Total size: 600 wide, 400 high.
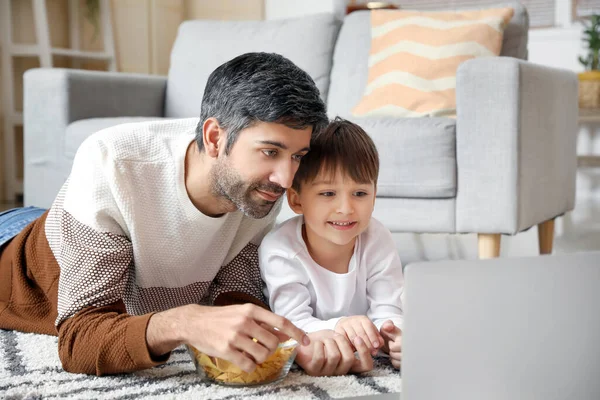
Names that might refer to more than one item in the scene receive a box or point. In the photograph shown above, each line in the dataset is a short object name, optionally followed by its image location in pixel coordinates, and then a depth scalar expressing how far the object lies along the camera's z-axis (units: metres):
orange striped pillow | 2.44
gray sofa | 2.04
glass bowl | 1.09
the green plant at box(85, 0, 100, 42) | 4.24
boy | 1.30
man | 1.06
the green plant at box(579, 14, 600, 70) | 3.87
